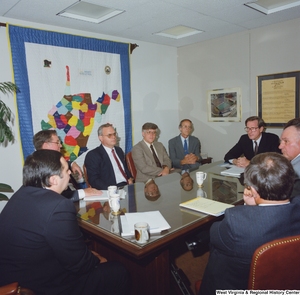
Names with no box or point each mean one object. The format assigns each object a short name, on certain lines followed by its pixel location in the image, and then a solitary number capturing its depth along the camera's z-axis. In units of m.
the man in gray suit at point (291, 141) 2.28
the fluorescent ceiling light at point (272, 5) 3.23
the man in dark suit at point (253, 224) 1.17
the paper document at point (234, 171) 2.76
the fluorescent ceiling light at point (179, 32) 4.24
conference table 1.45
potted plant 2.66
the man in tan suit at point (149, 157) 3.47
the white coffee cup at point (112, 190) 1.98
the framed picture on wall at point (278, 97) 3.82
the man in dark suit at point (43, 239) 1.33
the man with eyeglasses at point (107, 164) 2.87
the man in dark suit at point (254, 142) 3.37
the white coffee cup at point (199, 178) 2.38
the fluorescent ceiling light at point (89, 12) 3.16
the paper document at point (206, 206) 1.77
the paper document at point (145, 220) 1.51
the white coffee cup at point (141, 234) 1.39
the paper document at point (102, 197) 2.12
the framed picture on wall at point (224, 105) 4.45
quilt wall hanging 3.36
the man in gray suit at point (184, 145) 4.34
